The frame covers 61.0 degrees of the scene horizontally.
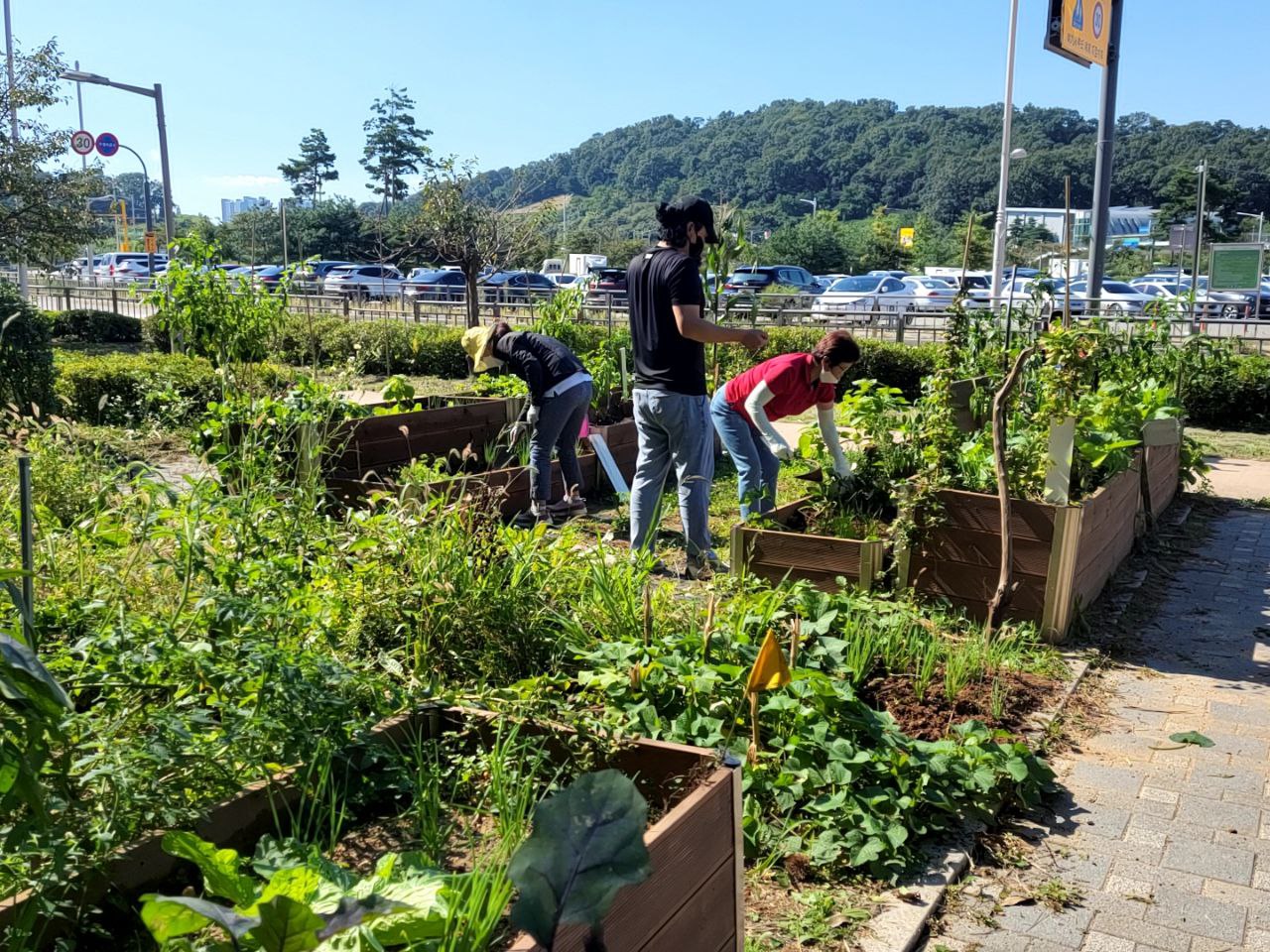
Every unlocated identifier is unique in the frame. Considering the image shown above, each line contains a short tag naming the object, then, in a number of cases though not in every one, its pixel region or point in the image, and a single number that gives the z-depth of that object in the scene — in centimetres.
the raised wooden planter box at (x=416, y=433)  652
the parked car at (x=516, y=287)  3111
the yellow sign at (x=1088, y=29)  1338
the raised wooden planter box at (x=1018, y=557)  461
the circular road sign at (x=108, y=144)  2812
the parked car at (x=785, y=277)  3469
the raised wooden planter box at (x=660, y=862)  172
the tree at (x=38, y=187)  1883
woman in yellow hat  654
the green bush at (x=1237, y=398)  1166
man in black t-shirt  500
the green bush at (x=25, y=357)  896
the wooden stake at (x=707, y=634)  319
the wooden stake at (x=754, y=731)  289
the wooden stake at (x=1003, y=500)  443
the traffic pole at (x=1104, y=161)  1319
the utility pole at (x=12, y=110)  1903
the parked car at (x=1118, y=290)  2408
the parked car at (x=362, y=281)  3334
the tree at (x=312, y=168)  7975
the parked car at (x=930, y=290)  2683
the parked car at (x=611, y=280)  3456
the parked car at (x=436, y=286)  3300
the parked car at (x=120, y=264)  4331
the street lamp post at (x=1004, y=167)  2456
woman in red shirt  534
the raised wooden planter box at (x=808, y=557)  470
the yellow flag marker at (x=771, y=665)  253
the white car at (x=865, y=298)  2276
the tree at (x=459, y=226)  2239
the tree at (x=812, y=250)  5700
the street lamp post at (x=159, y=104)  1914
